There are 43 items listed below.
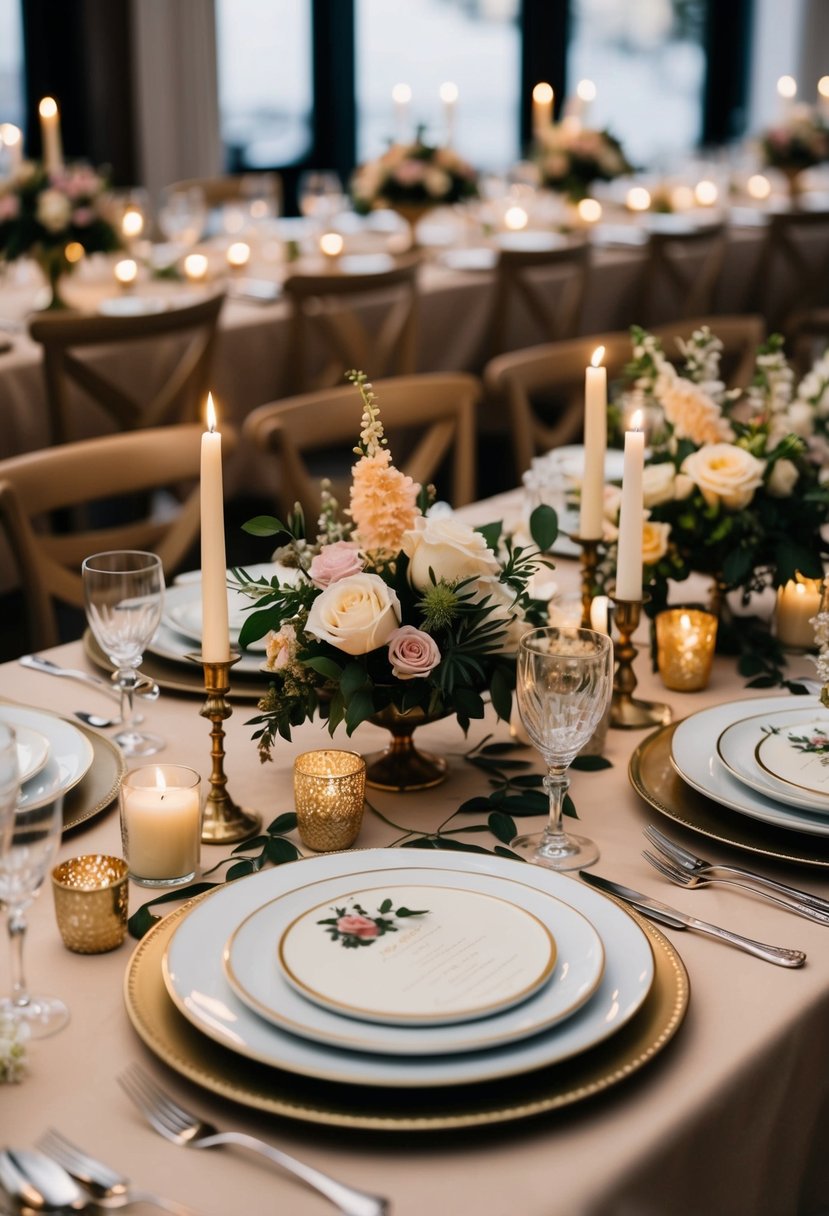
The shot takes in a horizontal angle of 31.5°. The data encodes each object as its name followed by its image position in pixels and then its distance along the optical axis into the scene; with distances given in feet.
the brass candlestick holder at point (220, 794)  3.86
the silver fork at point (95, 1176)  2.45
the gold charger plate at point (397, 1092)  2.64
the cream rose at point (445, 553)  3.98
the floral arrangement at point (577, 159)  17.51
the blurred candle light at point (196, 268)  13.57
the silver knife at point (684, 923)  3.30
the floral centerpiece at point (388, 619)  3.89
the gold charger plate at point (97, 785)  3.98
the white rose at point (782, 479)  5.22
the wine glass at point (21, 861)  2.91
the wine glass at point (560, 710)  3.71
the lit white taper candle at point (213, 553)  3.79
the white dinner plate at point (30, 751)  3.95
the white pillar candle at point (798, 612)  5.27
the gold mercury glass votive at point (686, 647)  4.90
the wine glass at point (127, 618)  4.51
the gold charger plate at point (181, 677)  4.83
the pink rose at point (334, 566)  4.01
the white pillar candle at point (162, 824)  3.59
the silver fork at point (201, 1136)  2.43
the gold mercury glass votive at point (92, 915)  3.28
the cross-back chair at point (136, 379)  9.58
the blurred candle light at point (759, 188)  21.03
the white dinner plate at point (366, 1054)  2.71
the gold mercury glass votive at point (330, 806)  3.76
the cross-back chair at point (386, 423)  7.64
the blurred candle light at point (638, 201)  18.99
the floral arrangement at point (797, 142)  20.80
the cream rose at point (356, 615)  3.84
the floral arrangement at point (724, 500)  5.12
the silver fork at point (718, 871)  3.58
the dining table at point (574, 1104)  2.57
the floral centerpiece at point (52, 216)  11.93
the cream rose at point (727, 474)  5.10
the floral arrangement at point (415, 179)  15.60
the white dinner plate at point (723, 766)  3.82
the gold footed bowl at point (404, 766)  4.23
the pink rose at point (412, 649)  3.89
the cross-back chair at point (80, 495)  6.39
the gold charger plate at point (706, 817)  3.77
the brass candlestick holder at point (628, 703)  4.71
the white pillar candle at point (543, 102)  17.84
